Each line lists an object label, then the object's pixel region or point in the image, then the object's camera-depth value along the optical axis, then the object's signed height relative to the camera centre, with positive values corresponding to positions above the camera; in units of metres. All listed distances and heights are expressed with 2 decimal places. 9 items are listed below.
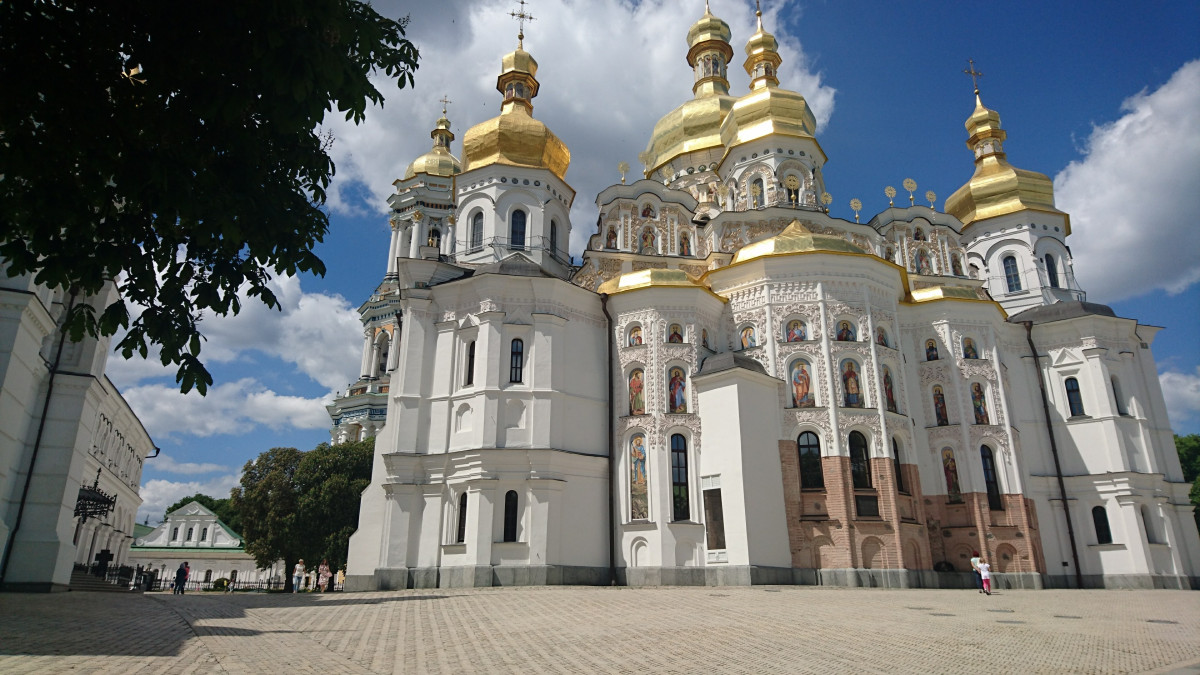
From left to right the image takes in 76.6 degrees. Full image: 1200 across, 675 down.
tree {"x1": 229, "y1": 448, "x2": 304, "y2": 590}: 33.59 +2.74
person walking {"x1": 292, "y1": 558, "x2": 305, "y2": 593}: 39.12 +0.12
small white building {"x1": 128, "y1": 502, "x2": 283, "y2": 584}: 54.78 +2.22
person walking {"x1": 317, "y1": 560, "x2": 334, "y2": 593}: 44.02 +0.24
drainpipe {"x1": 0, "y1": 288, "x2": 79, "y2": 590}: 16.00 +2.46
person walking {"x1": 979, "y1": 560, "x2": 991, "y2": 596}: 19.30 +0.09
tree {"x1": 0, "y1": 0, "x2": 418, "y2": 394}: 5.67 +3.35
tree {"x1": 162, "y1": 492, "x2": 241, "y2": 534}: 76.81 +7.41
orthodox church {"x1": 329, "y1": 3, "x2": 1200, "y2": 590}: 22.16 +5.30
